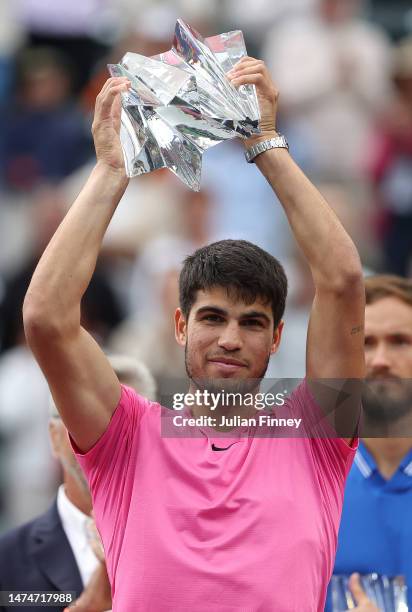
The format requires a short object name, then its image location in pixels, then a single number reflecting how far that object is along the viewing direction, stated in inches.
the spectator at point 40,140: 662.5
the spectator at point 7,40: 689.0
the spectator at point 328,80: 685.9
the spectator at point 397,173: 651.5
